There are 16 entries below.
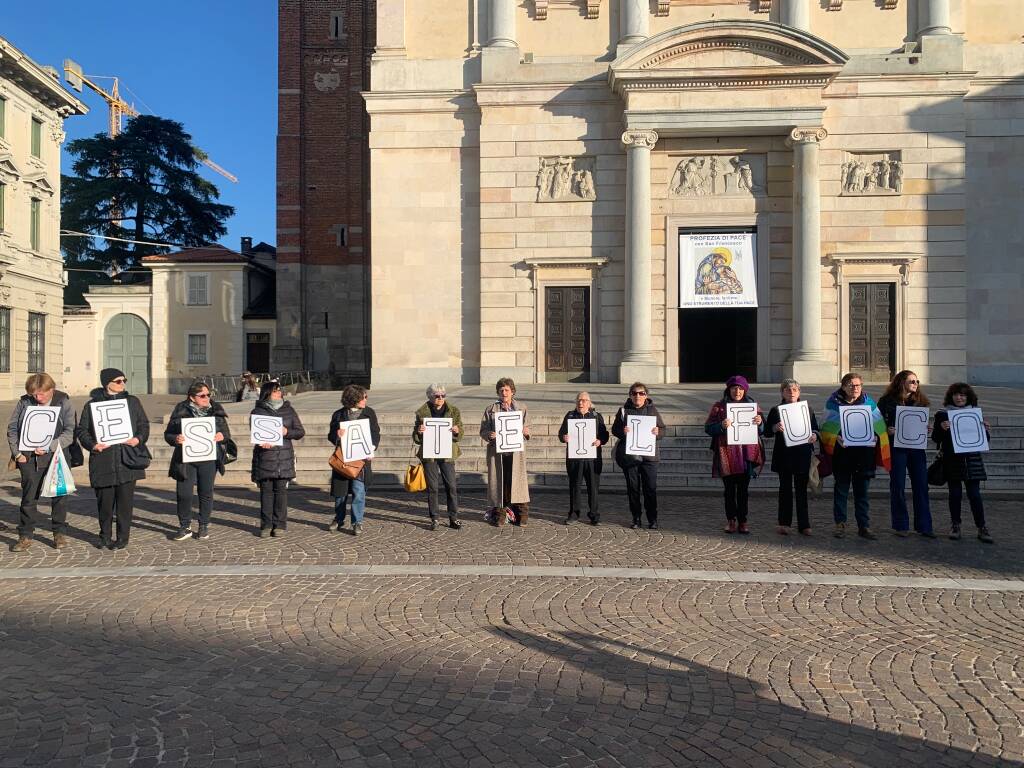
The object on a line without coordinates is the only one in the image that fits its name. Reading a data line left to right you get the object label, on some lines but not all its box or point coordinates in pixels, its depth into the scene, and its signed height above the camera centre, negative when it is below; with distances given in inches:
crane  3331.7 +1238.0
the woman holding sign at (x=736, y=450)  327.3 -32.3
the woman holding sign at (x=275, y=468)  322.3 -40.0
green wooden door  1545.3 +68.9
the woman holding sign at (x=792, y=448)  323.0 -31.2
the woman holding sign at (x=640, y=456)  340.8 -36.5
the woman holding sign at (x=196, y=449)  317.7 -31.2
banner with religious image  887.1 +126.9
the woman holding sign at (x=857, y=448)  319.0 -30.6
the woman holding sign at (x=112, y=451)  297.6 -30.2
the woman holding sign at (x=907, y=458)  319.0 -35.2
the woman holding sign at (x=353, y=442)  329.7 -29.2
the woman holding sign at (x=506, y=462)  344.2 -39.7
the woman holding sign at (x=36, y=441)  296.8 -25.9
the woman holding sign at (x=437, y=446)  344.5 -32.3
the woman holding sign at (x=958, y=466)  312.7 -38.0
